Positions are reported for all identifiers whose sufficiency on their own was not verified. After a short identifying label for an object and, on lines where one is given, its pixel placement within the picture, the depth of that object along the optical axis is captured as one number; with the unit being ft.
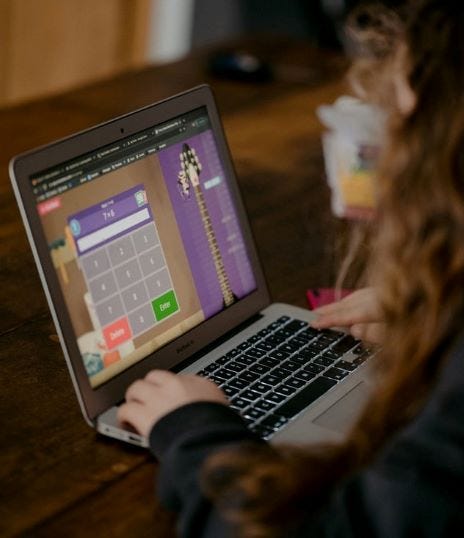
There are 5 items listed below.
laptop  4.67
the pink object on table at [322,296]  5.48
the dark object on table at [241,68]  7.93
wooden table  4.47
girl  3.99
